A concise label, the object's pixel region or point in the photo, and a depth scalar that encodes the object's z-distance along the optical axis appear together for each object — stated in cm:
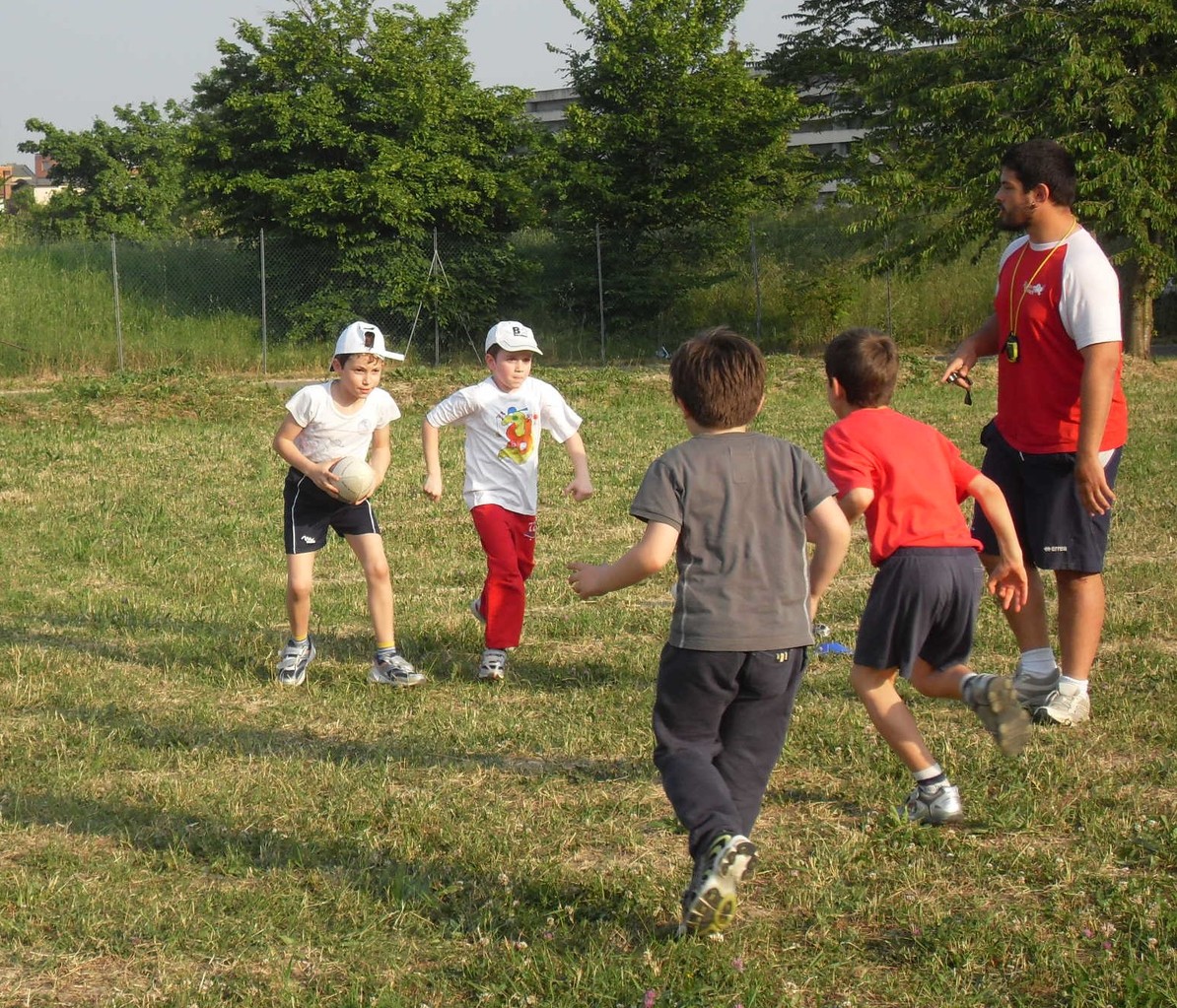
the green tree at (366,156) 2469
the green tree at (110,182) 4775
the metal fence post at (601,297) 2567
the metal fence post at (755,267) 2623
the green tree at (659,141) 2698
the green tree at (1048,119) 2105
